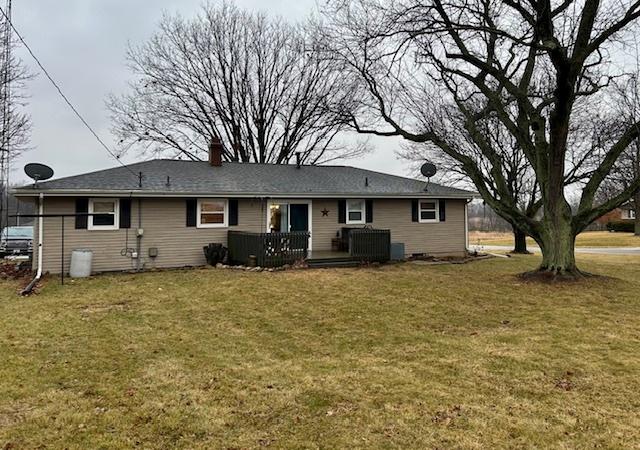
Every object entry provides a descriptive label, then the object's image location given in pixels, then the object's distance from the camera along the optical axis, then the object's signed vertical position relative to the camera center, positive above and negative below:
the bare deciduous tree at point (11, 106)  19.19 +6.32
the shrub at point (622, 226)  43.75 +1.00
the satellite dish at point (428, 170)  16.87 +2.67
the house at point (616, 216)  53.54 +2.60
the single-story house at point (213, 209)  12.45 +0.97
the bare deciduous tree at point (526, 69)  10.46 +4.90
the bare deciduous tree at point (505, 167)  22.86 +3.89
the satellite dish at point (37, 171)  11.57 +1.83
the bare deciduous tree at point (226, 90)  24.92 +9.14
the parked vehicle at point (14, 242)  18.70 -0.23
